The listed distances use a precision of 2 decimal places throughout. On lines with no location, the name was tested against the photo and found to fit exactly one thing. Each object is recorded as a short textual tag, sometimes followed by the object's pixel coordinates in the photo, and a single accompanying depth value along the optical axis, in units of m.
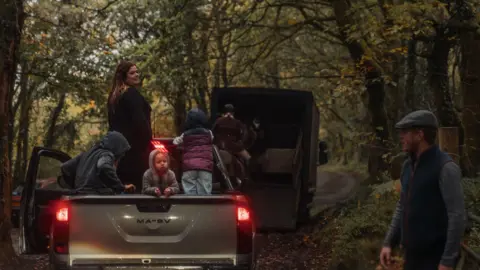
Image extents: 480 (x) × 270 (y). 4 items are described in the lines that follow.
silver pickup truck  6.63
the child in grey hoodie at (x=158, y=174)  7.79
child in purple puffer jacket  9.17
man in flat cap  4.62
